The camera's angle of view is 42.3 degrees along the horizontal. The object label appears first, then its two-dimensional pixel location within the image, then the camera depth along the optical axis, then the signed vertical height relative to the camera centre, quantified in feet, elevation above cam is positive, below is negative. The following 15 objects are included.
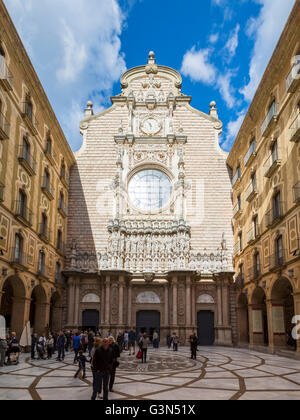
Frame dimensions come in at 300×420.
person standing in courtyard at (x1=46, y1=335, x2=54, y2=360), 63.98 -6.97
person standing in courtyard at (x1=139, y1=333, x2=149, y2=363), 57.16 -5.58
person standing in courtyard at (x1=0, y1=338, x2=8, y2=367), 52.08 -6.13
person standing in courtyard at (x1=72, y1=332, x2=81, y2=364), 53.36 -5.18
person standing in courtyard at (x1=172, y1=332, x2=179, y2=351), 81.62 -7.85
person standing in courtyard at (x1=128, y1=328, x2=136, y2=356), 73.65 -6.13
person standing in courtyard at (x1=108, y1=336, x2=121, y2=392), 36.01 -5.03
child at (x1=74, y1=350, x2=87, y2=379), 42.40 -6.06
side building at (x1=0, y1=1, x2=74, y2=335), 64.85 +21.35
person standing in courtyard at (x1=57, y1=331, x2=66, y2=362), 60.80 -6.19
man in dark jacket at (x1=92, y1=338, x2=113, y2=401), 30.19 -4.86
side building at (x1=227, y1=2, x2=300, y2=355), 64.28 +19.81
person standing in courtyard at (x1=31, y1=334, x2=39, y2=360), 63.26 -6.46
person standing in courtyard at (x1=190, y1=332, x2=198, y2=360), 63.66 -6.50
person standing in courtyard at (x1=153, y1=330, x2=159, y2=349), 88.02 -8.67
